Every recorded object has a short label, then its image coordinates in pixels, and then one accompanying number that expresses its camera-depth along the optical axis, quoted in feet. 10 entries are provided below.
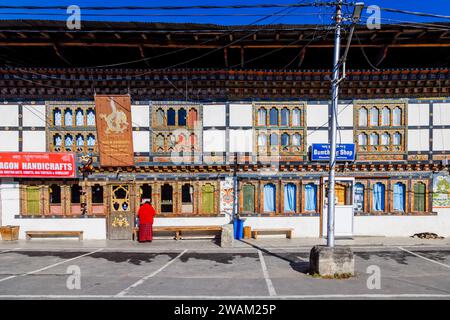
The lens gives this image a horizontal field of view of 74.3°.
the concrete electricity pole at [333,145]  28.32
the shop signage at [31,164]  45.98
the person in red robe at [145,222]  45.44
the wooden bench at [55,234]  46.52
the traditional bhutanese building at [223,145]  46.85
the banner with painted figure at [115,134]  46.96
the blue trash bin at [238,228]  46.40
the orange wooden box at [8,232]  46.06
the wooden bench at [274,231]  46.60
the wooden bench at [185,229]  46.24
